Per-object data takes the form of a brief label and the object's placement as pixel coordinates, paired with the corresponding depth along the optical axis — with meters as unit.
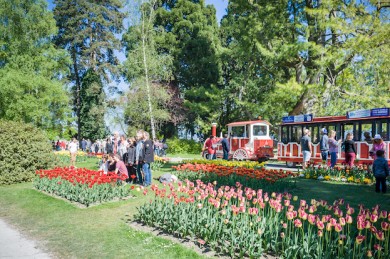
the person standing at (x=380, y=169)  9.30
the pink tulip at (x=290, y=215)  4.22
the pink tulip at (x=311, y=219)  4.12
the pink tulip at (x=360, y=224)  3.86
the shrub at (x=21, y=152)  12.59
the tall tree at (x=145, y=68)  29.69
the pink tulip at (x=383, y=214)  4.16
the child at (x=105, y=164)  12.71
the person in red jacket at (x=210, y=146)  18.25
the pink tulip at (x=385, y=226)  3.83
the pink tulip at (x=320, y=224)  3.93
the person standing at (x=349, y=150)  12.23
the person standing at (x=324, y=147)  14.34
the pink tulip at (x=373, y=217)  4.13
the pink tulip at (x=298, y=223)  4.15
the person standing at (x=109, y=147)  18.52
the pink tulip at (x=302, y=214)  4.14
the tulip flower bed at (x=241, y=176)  9.61
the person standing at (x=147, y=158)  10.72
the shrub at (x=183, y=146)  34.34
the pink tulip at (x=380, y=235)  3.77
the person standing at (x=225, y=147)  17.23
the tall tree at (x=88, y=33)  41.41
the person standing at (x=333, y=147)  13.27
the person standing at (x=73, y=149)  17.62
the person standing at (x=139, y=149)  11.03
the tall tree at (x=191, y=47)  35.72
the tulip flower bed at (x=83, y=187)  8.37
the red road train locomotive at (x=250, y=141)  20.22
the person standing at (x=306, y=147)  13.66
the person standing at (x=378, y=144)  10.65
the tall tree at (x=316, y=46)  18.11
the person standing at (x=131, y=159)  12.04
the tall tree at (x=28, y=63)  25.81
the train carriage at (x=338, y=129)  15.02
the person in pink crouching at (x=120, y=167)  10.56
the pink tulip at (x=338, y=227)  3.89
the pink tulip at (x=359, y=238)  3.78
